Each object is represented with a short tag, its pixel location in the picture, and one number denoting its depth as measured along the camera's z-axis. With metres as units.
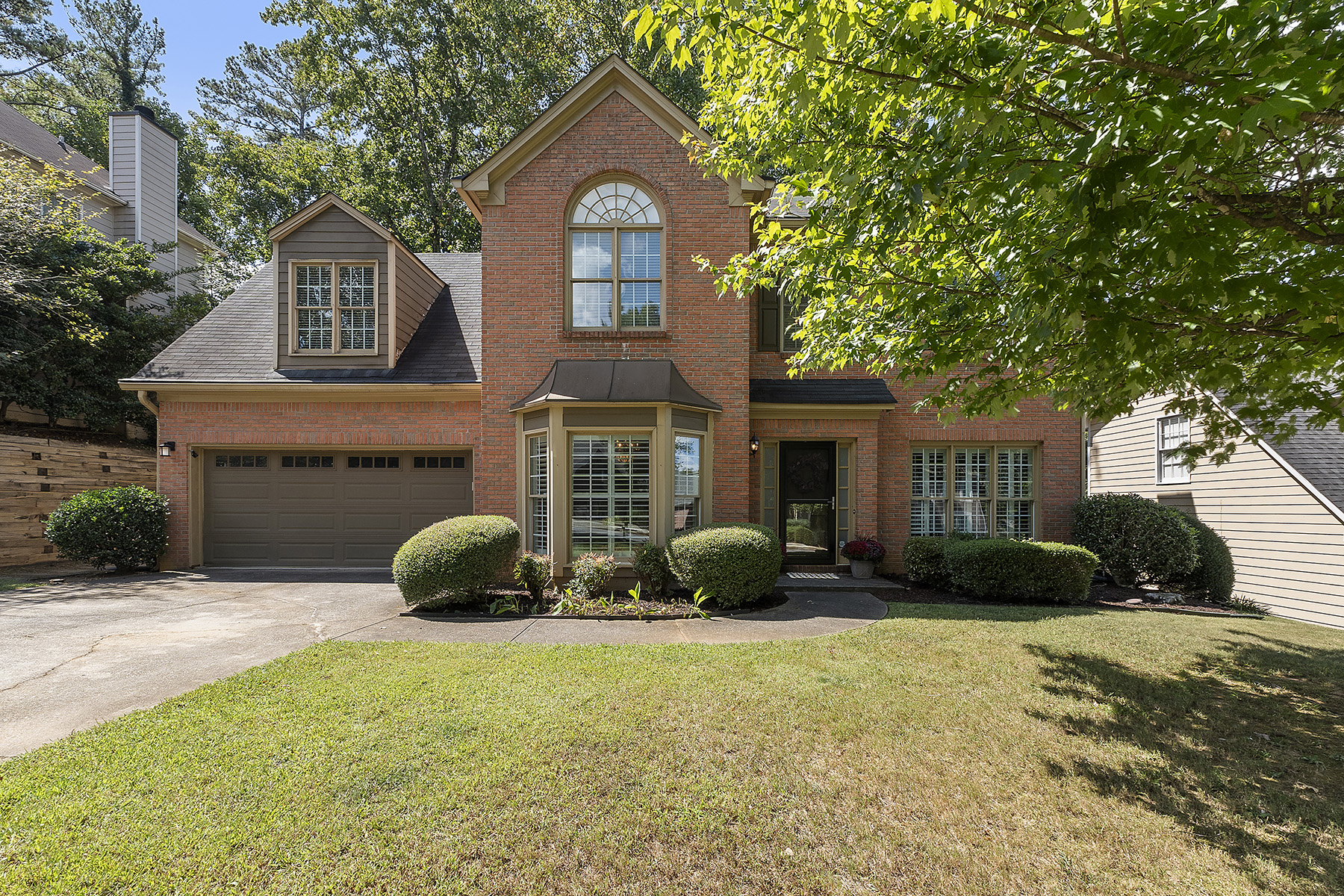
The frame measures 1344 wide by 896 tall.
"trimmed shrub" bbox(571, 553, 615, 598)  7.88
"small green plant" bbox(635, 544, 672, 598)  7.99
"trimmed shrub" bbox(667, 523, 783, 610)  7.47
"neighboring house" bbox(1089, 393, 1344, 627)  8.62
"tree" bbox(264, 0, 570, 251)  20.92
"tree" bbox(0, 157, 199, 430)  11.95
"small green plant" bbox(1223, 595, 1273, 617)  8.74
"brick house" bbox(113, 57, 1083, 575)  8.89
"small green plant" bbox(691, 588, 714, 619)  7.45
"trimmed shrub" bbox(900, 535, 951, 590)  9.28
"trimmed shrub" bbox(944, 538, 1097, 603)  8.13
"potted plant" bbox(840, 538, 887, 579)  9.75
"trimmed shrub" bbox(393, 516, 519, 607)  7.18
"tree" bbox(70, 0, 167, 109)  25.45
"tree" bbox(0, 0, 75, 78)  22.14
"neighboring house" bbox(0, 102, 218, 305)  15.70
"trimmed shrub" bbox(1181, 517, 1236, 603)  8.83
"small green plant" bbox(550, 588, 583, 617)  7.39
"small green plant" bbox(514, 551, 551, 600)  7.78
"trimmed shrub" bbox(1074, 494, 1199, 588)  8.88
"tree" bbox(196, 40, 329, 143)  24.80
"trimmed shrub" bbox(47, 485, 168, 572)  9.68
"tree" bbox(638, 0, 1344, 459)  2.92
